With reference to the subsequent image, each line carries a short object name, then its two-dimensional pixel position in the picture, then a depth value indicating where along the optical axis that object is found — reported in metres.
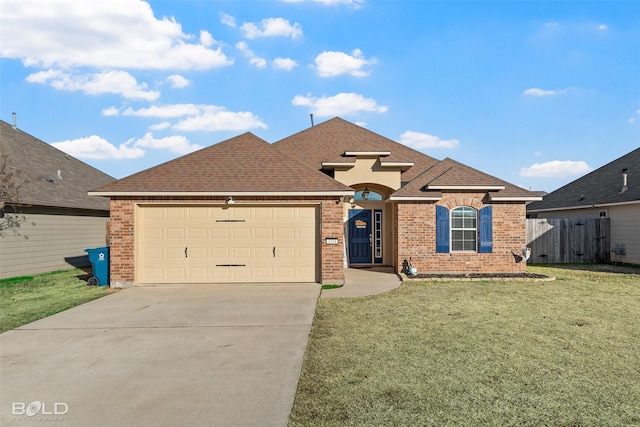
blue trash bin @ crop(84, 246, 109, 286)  12.05
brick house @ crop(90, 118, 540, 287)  11.71
